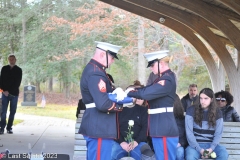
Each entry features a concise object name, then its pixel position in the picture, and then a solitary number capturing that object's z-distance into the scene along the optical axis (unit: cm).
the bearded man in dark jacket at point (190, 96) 859
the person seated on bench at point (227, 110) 703
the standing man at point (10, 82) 976
